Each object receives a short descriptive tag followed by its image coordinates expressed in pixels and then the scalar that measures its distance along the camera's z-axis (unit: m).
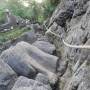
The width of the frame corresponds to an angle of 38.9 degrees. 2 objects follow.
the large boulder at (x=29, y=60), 3.90
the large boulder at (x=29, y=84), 3.34
